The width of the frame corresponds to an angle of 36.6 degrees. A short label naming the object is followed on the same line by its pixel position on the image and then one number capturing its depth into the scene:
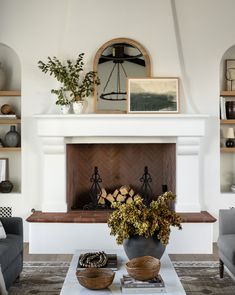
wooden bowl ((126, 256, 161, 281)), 2.09
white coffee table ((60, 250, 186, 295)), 2.03
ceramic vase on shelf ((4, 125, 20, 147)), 4.05
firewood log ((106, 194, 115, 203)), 4.08
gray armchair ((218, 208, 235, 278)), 2.80
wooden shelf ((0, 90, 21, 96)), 4.05
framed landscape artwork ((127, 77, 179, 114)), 3.84
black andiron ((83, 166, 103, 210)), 4.02
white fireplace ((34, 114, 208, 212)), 3.76
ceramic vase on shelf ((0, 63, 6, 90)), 4.13
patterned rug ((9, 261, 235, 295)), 2.75
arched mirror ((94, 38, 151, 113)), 3.92
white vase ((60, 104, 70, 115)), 3.83
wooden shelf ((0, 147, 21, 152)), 4.01
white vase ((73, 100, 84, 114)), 3.83
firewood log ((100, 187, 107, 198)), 4.08
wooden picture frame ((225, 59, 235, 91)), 4.15
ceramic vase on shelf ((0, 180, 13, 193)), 4.05
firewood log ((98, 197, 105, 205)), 4.08
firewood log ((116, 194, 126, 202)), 4.06
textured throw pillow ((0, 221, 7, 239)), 2.76
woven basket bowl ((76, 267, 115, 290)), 2.03
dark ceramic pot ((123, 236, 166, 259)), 2.30
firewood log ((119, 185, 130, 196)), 4.08
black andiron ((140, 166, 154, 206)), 4.11
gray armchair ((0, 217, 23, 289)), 2.55
